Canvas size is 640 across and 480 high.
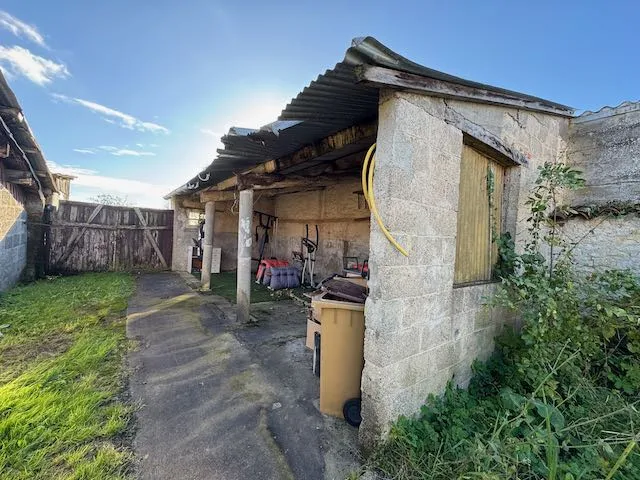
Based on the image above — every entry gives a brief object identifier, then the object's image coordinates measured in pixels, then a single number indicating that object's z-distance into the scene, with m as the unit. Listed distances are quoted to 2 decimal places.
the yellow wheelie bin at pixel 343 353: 2.23
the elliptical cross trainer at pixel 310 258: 7.56
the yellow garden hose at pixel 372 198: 1.79
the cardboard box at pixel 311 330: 3.13
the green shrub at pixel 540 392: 1.55
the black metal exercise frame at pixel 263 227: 9.45
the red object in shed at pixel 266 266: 7.54
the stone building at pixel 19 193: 4.40
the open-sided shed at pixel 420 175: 1.79
